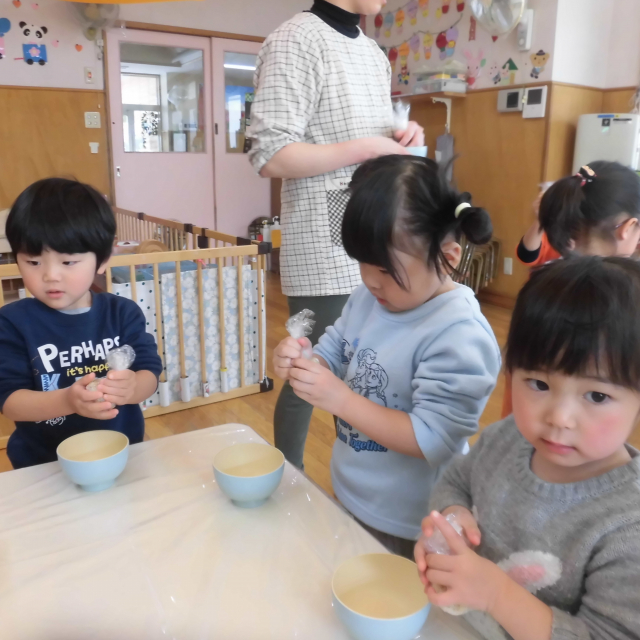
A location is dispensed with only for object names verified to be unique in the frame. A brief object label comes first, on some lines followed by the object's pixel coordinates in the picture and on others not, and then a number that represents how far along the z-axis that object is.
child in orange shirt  1.32
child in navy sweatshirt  1.04
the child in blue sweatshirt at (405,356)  0.86
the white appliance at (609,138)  3.50
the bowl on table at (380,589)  0.57
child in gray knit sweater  0.54
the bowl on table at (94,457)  0.80
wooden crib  2.37
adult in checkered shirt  1.27
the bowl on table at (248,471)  0.76
